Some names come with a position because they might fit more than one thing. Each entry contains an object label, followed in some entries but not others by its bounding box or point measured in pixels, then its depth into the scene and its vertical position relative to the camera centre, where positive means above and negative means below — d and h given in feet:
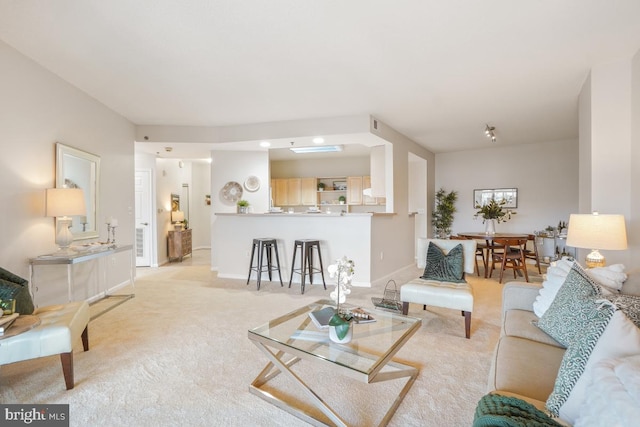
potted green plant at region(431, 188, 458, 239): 23.71 -0.25
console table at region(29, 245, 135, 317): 9.57 -1.55
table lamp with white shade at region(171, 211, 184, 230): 22.67 -0.52
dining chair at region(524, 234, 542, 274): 17.13 -2.51
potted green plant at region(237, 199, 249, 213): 17.47 +0.26
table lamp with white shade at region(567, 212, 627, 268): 7.57 -0.57
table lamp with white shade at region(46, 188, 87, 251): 9.90 +0.11
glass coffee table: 5.17 -2.47
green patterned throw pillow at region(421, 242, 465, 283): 10.55 -1.89
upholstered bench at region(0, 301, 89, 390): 5.90 -2.53
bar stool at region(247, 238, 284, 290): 15.05 -2.10
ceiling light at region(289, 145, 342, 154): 19.11 +3.86
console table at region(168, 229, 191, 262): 21.84 -2.35
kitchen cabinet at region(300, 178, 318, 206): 25.79 +1.59
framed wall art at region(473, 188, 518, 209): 22.34 +0.98
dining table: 16.46 -1.45
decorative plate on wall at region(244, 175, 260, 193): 19.75 +1.73
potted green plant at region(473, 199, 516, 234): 17.54 -0.25
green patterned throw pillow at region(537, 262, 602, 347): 4.99 -1.65
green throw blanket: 3.12 -2.14
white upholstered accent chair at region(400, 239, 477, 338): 8.93 -2.47
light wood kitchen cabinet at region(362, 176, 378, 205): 24.40 +1.02
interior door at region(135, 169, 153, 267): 20.03 -0.38
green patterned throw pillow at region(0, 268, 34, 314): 7.14 -1.84
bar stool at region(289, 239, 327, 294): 14.38 -2.23
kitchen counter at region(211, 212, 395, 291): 14.97 -1.23
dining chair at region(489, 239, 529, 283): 15.82 -2.32
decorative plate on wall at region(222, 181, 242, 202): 19.62 +1.23
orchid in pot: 6.40 -1.39
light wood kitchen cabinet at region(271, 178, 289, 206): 26.25 +1.62
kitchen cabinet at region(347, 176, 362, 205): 24.70 +1.58
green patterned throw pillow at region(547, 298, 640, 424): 3.23 -1.61
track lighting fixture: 16.98 +4.40
